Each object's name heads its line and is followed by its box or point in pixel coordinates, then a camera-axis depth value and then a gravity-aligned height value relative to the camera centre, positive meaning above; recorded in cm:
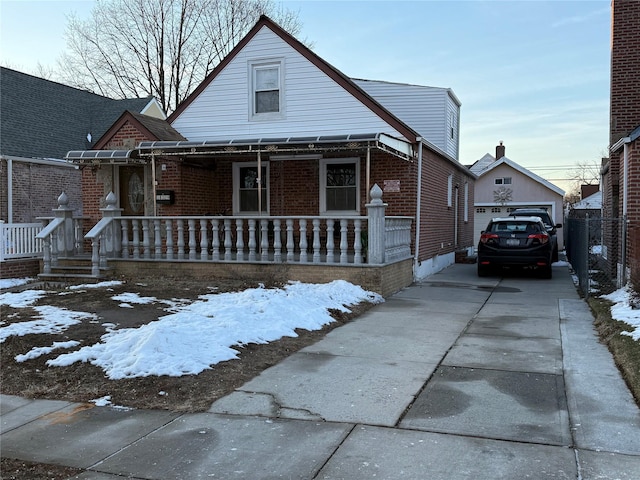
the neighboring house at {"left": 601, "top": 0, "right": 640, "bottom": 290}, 1278 +314
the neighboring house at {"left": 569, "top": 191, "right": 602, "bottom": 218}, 3906 +153
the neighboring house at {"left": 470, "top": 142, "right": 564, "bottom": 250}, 3014 +166
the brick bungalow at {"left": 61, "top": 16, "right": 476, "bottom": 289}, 1366 +167
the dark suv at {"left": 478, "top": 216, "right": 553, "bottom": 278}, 1405 -51
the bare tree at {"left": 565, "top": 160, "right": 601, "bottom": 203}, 8062 +618
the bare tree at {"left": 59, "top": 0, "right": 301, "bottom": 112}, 3516 +1148
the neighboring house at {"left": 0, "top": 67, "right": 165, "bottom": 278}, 1670 +289
